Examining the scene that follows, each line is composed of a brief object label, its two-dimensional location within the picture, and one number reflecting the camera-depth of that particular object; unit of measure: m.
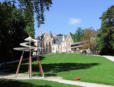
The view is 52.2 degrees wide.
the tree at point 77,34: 84.06
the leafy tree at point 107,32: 35.44
